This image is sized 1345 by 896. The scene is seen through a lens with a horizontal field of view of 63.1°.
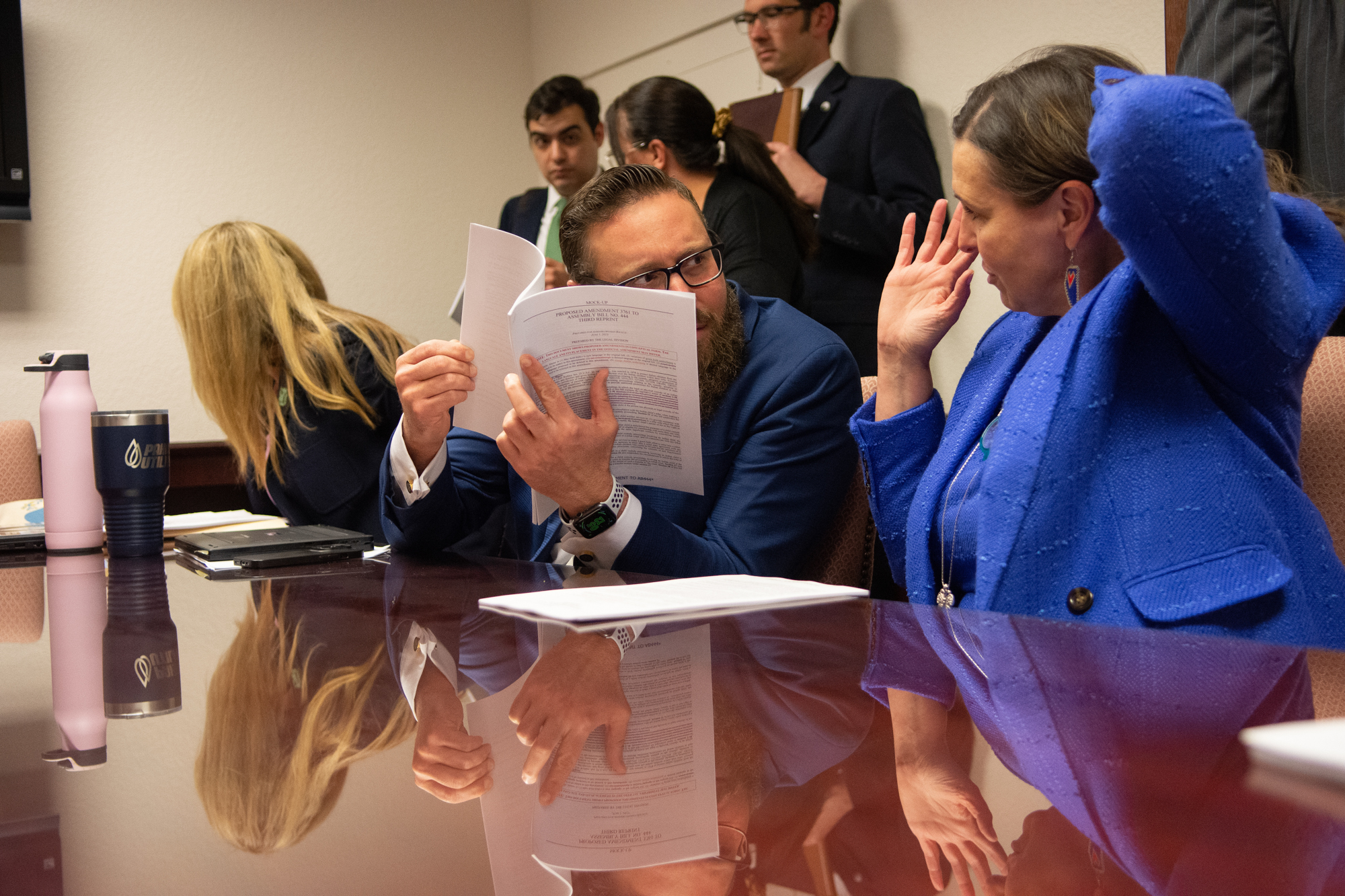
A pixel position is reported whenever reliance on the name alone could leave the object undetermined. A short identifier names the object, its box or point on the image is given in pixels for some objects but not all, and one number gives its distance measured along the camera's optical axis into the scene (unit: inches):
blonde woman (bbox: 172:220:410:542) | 79.4
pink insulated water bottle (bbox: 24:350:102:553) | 57.6
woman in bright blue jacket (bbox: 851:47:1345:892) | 35.2
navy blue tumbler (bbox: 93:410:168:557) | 56.2
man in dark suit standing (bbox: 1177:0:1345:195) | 71.5
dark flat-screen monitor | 141.7
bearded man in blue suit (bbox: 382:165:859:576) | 50.4
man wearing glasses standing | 110.0
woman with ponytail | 96.6
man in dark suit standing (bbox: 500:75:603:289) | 138.6
